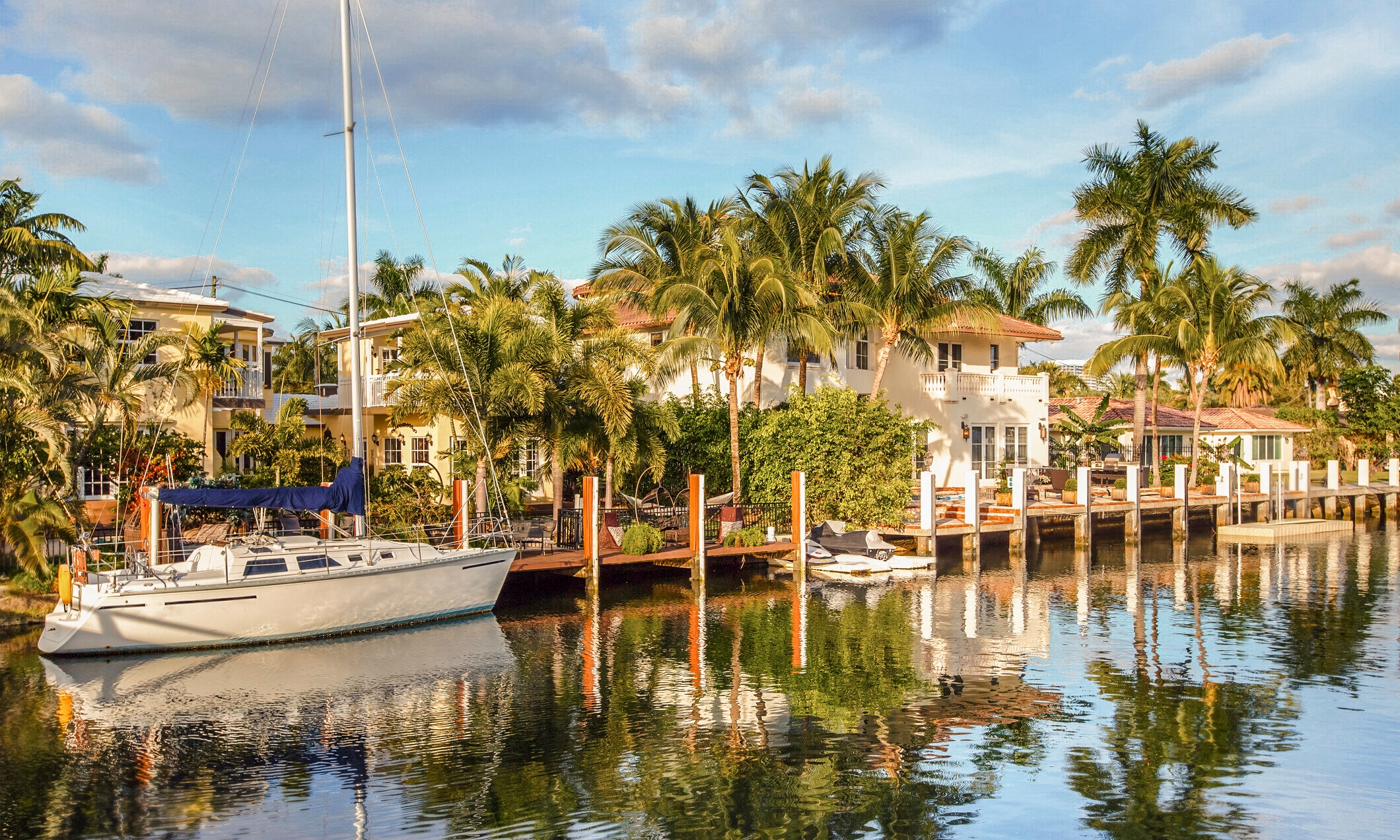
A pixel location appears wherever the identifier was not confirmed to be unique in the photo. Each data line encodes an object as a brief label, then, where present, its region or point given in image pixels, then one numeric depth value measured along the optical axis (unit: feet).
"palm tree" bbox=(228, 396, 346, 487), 96.27
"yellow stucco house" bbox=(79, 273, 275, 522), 103.60
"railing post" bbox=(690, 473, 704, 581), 87.61
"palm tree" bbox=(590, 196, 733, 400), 109.19
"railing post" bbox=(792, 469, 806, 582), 93.50
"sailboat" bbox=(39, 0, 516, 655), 61.98
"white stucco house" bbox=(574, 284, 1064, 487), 121.39
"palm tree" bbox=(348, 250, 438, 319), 163.94
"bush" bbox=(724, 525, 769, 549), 94.27
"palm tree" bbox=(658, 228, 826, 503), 96.37
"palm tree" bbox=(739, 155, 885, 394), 112.06
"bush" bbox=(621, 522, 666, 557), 87.71
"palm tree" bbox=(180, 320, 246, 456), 96.12
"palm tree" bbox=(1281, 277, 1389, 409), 223.51
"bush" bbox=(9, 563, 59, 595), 70.44
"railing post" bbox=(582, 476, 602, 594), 83.05
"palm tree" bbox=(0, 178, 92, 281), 94.22
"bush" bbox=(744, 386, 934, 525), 100.27
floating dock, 128.16
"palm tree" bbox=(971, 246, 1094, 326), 183.93
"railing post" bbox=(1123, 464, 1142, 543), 119.44
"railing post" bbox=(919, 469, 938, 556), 99.35
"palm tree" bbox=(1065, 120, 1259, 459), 141.28
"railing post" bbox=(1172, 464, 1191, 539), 125.39
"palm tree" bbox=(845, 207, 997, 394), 115.44
